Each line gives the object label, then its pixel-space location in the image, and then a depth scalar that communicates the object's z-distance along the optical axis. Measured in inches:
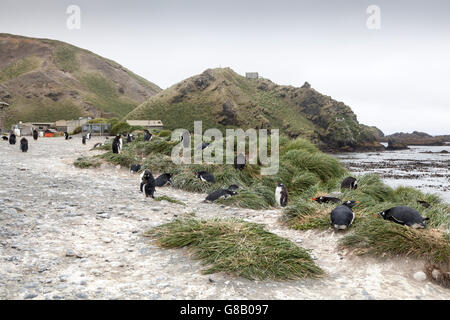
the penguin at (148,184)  336.7
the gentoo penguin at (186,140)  593.7
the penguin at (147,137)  760.6
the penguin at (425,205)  338.6
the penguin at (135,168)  506.0
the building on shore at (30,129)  1684.3
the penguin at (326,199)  283.7
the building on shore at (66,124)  2285.2
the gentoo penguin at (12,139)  910.5
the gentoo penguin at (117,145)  579.8
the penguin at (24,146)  733.2
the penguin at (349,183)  374.6
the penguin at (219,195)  349.5
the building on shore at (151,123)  2249.3
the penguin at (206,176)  430.6
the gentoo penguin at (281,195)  357.3
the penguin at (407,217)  196.1
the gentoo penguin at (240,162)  478.3
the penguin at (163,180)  431.5
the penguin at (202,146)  561.1
